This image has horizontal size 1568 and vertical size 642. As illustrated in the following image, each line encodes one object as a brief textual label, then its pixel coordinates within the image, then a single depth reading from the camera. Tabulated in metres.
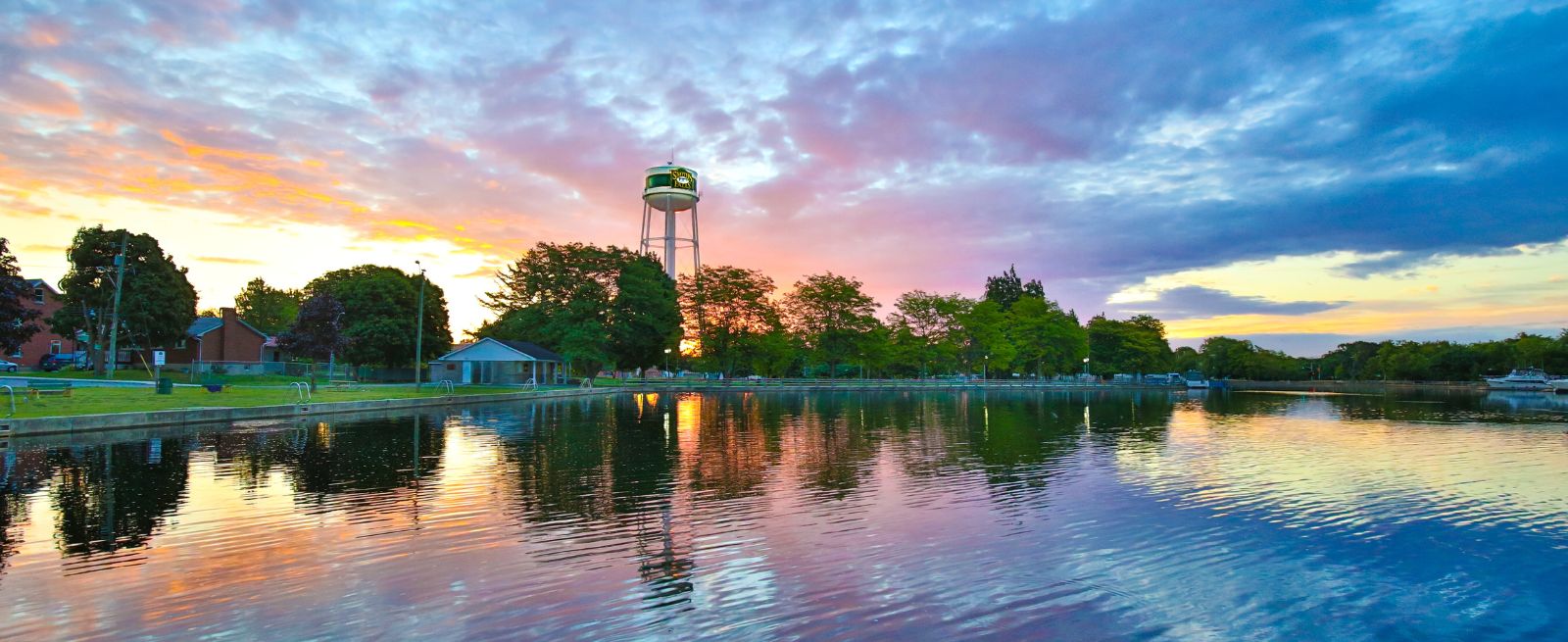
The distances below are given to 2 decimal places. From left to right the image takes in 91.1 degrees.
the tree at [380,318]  62.94
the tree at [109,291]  51.28
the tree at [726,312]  83.06
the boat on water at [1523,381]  91.94
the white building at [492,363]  62.31
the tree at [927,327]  92.38
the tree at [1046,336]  103.31
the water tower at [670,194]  88.44
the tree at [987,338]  95.44
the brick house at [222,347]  64.31
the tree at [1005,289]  126.31
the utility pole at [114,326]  42.44
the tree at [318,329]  43.28
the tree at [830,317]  87.25
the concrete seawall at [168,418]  22.02
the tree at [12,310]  36.19
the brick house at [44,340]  61.50
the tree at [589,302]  69.50
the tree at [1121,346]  123.25
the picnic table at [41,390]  28.00
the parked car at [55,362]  59.47
